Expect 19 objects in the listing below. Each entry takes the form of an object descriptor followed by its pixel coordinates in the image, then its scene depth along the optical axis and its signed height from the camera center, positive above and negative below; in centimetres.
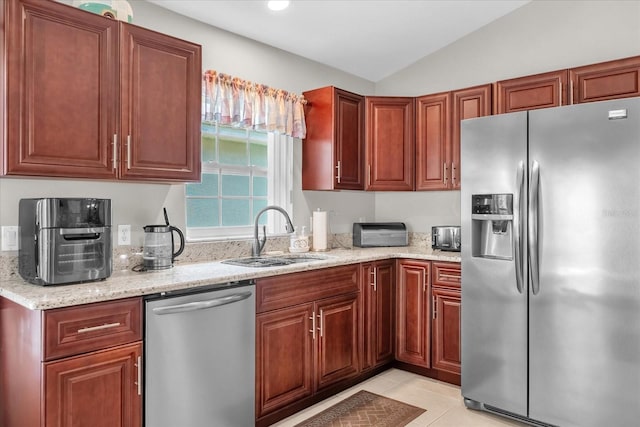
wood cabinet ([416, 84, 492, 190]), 337 +68
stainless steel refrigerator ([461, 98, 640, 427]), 222 -27
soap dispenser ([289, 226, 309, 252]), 344 -22
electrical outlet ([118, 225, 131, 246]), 250 -11
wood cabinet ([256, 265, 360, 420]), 247 -73
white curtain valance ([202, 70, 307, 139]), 288 +77
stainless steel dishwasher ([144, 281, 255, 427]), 195 -67
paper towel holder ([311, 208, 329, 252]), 357 -14
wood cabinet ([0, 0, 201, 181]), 189 +57
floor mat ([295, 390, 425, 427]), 259 -122
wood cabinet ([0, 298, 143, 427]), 165 -60
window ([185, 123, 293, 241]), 302 +24
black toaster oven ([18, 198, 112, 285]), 189 -11
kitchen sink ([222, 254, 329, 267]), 279 -30
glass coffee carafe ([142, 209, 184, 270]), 243 -17
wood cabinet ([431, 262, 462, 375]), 310 -72
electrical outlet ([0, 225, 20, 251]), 211 -11
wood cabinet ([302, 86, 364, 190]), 347 +60
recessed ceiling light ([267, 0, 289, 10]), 280 +135
